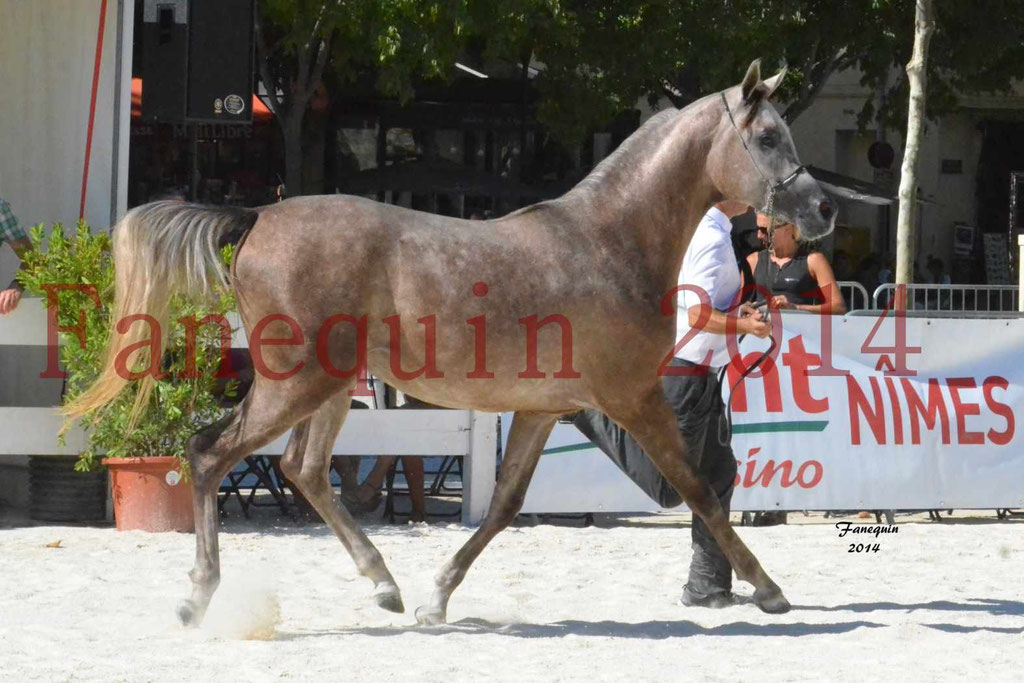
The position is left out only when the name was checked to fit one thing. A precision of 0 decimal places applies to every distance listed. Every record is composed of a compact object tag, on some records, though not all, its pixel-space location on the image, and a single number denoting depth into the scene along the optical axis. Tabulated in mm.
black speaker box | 18844
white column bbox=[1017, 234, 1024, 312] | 19031
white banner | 17172
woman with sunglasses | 16562
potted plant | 15672
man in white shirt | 12172
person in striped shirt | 15906
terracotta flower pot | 15937
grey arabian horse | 10750
